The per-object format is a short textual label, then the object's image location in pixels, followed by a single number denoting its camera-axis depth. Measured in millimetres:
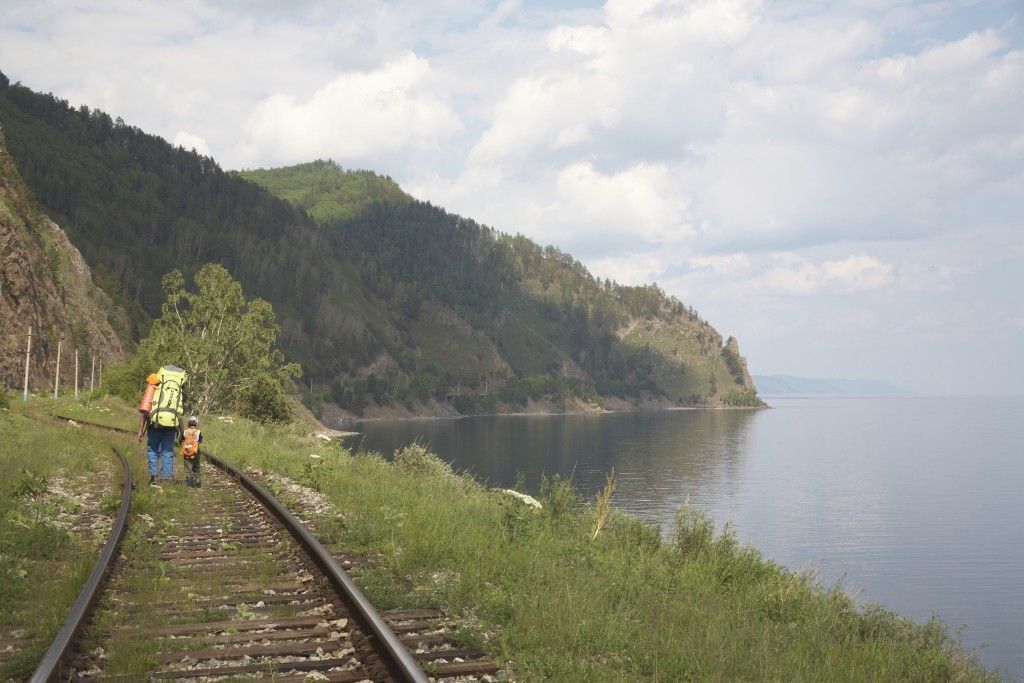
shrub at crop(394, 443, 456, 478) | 29220
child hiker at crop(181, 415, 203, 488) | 17172
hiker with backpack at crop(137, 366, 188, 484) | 16578
